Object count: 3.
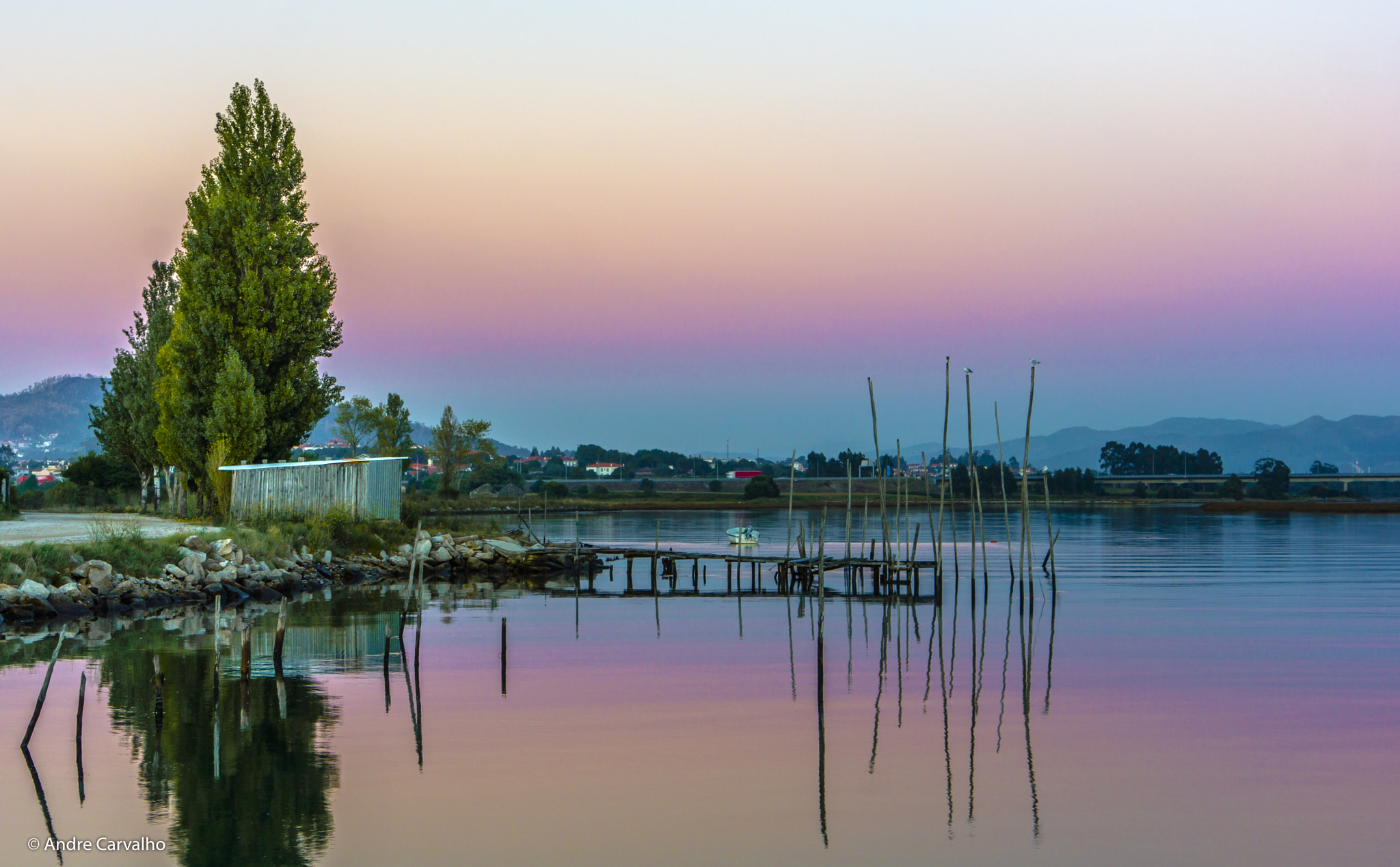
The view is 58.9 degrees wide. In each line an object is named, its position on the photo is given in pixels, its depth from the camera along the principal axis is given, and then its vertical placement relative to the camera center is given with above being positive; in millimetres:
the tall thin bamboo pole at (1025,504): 32688 -490
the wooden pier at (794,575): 38625 -3132
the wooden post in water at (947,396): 36344 +2704
